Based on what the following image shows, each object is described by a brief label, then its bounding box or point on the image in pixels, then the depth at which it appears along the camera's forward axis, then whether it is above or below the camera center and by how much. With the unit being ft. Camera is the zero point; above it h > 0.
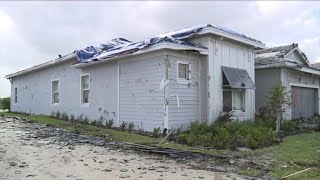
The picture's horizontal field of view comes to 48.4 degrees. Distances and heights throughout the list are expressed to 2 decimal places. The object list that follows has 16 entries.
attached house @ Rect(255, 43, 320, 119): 57.72 +3.44
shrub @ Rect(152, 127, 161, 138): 40.27 -4.00
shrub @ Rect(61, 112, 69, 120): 60.22 -3.06
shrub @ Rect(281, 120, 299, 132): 49.11 -4.01
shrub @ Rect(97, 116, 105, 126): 51.39 -3.34
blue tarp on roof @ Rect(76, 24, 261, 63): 41.33 +6.86
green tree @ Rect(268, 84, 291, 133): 44.22 -0.45
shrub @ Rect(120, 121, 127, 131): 45.97 -3.67
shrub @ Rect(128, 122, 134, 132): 45.37 -3.72
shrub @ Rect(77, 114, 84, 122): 56.59 -3.20
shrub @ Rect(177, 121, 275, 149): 34.87 -3.94
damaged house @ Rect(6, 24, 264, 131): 41.11 +2.49
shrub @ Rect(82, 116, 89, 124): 54.43 -3.42
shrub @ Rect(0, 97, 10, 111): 99.91 -1.33
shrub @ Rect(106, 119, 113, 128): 48.71 -3.47
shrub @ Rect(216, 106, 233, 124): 43.64 -2.28
